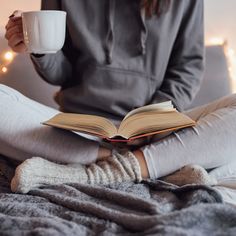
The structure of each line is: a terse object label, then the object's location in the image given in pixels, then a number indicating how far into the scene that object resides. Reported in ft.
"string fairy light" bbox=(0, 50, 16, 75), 4.69
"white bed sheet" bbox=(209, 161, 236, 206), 2.74
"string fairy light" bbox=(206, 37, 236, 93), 5.01
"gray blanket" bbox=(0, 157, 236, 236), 2.04
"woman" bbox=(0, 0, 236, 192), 3.10
